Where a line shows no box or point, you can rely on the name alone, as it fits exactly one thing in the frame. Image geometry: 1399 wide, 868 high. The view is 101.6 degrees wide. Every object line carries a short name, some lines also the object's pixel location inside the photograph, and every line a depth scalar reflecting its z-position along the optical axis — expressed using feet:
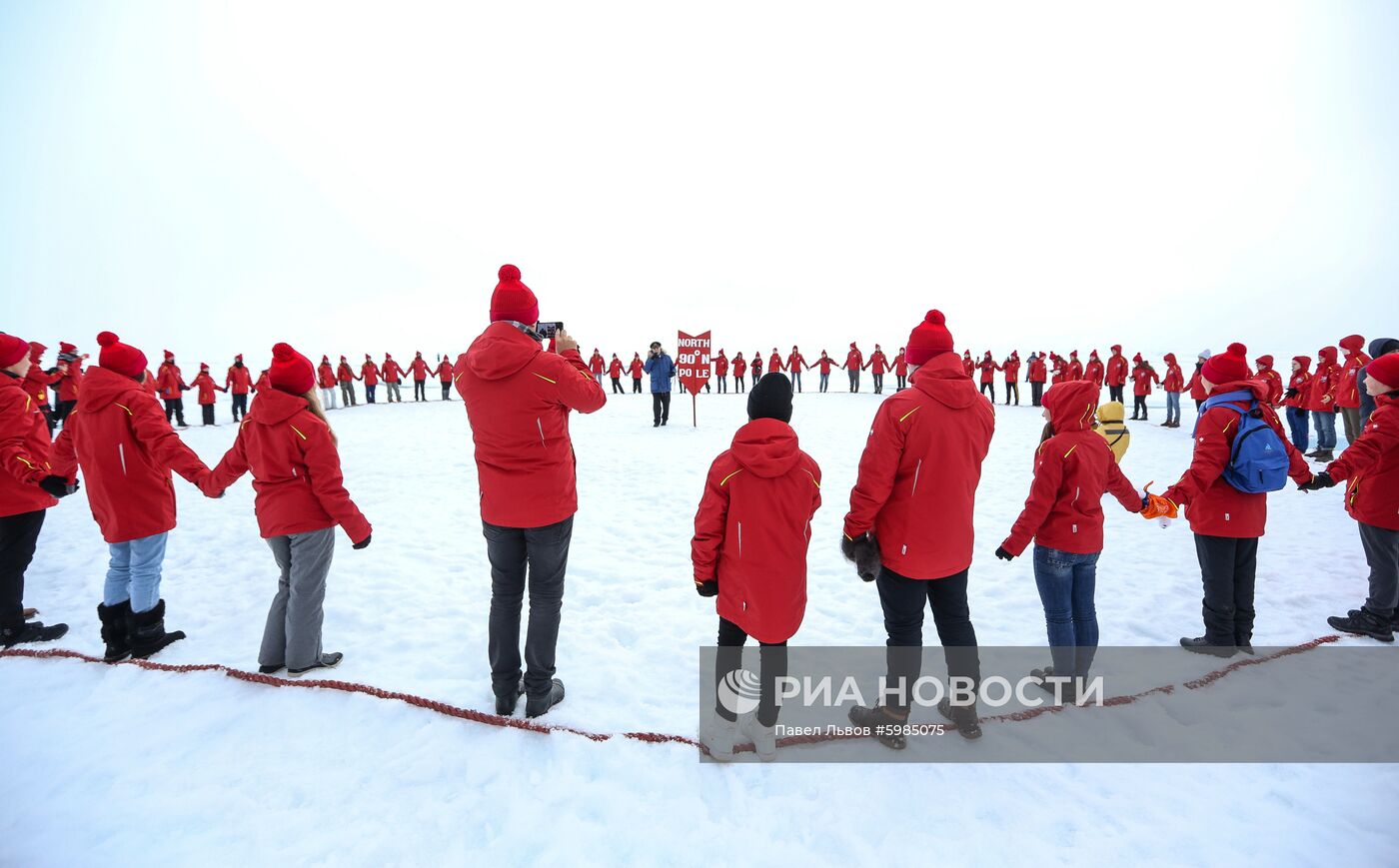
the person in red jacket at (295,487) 11.12
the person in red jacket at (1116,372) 60.03
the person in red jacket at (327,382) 67.26
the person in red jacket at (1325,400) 35.06
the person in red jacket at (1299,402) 38.17
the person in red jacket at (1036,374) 70.03
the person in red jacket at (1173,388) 52.65
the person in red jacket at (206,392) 53.67
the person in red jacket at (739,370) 100.18
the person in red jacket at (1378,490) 12.98
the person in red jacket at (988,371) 73.05
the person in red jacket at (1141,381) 58.44
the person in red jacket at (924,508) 9.50
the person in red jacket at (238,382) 56.65
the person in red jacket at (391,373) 78.18
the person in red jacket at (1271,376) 35.01
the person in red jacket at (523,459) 9.80
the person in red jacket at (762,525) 8.75
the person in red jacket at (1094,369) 63.97
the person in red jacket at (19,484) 13.08
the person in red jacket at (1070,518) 10.97
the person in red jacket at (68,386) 37.99
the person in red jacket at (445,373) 83.58
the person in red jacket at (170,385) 49.70
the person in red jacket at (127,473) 11.98
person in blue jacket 50.55
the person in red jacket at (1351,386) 31.81
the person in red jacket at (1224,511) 12.40
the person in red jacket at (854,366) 89.25
